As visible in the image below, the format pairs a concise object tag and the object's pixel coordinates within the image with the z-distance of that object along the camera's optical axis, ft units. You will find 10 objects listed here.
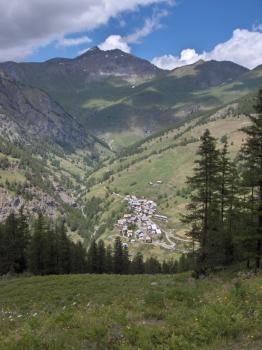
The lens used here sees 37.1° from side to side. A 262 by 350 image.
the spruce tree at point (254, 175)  117.91
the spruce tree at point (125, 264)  340.80
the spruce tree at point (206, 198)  142.58
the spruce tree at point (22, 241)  270.05
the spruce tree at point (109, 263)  335.26
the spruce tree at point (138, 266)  357.80
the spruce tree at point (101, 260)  331.55
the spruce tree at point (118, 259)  338.95
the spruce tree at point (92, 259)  325.95
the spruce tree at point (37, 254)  248.73
